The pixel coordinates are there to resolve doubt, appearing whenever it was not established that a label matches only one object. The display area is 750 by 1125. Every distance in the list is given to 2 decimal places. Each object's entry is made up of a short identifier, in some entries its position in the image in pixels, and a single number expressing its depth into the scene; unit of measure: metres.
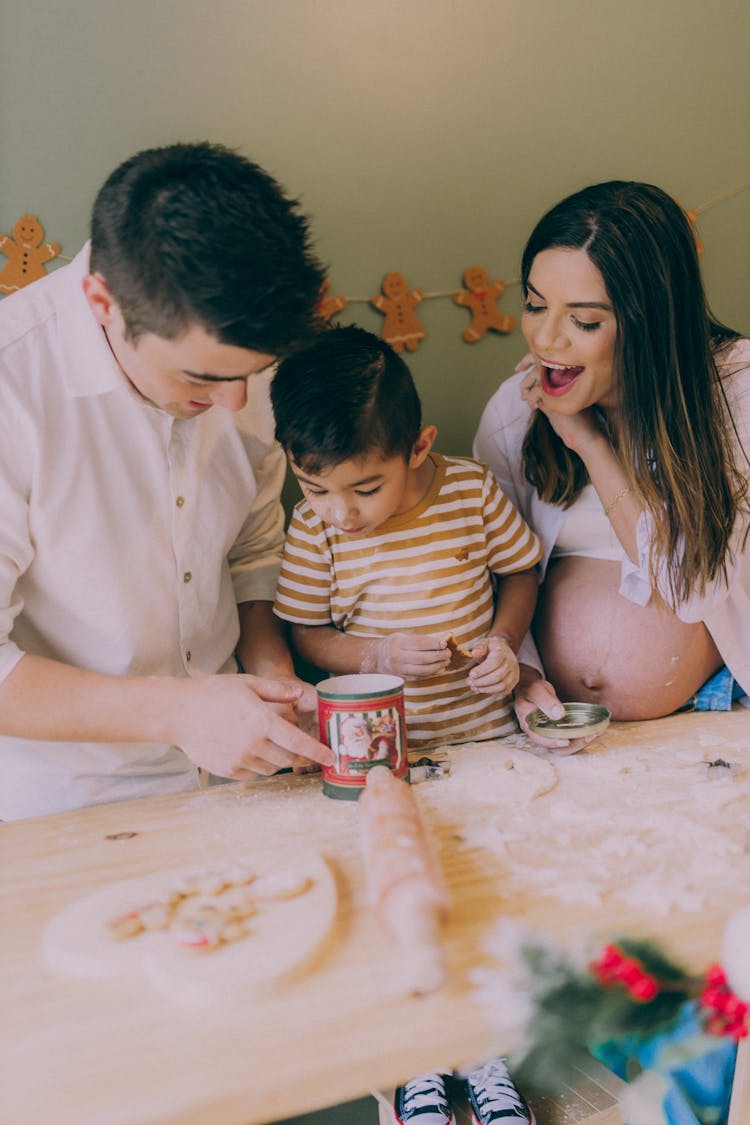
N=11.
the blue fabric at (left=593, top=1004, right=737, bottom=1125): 0.99
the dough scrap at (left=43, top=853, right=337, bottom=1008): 0.76
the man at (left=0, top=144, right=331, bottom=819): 0.98
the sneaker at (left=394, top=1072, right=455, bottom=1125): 1.26
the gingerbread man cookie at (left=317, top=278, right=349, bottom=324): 1.73
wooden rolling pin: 0.77
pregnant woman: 1.43
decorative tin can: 1.12
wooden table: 0.68
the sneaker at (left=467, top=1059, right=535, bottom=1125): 1.25
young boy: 1.31
